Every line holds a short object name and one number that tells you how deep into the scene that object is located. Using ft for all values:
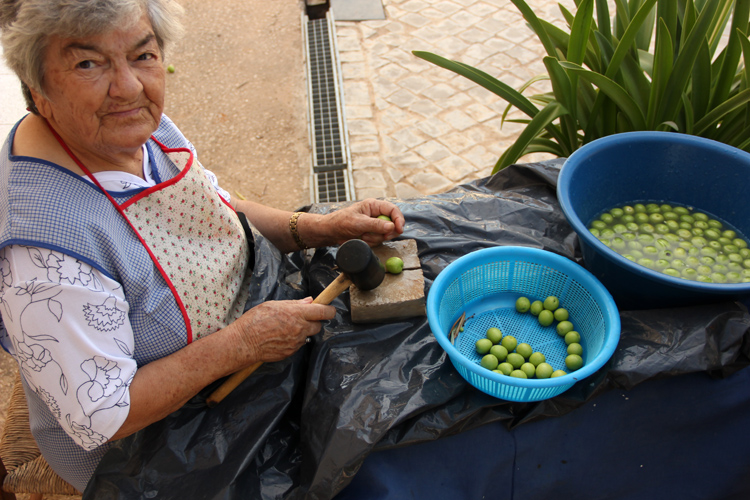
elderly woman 3.85
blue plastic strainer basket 4.69
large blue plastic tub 5.10
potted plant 6.66
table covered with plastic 4.69
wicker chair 5.25
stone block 5.39
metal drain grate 11.58
